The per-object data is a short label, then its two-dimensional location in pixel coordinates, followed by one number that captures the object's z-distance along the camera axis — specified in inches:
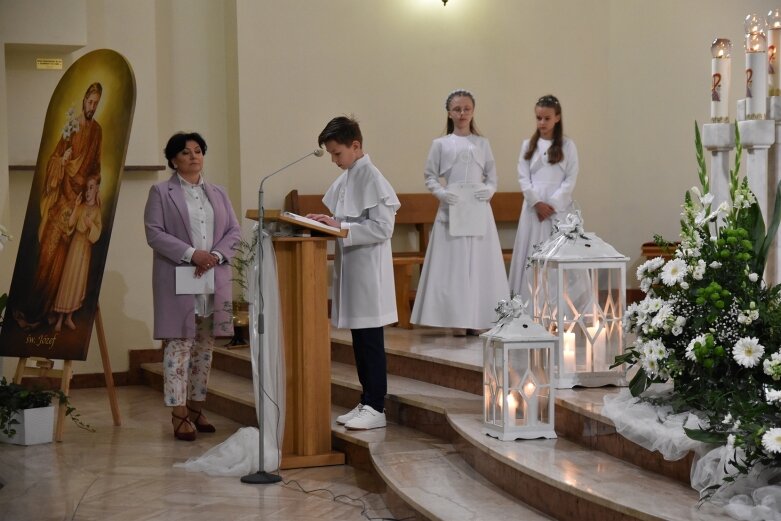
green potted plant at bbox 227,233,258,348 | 302.4
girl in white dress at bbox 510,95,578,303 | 276.1
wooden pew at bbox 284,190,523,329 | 301.6
